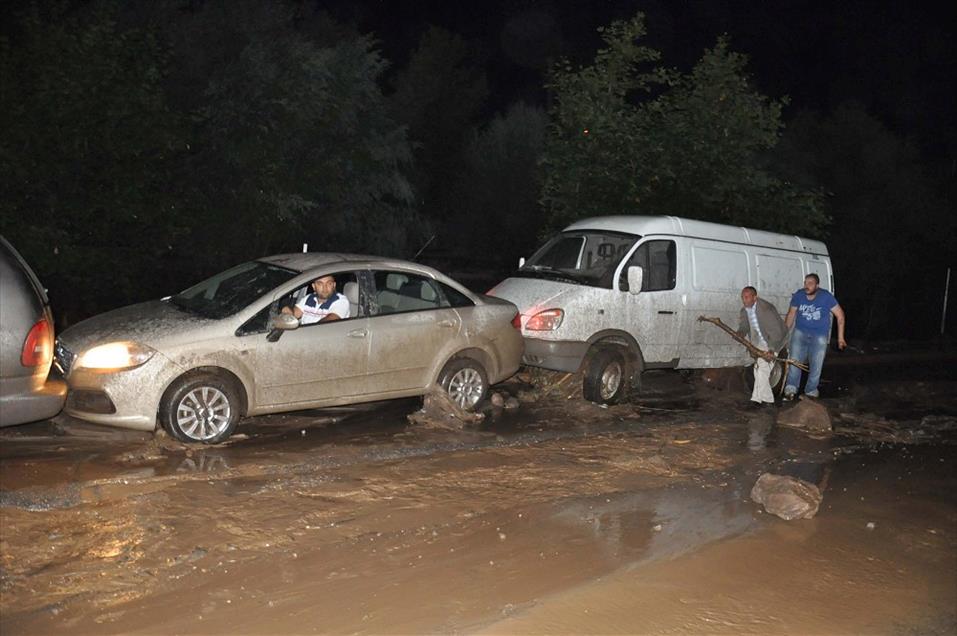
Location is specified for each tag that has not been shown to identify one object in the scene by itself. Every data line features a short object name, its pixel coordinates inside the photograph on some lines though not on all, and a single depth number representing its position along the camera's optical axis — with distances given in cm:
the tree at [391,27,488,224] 5278
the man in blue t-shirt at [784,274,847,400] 1224
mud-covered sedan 779
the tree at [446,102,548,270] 3753
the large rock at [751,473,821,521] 734
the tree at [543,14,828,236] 1588
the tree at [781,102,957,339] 3306
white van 1079
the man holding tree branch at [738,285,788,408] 1184
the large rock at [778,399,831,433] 1073
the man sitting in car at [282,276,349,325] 911
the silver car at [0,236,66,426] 671
